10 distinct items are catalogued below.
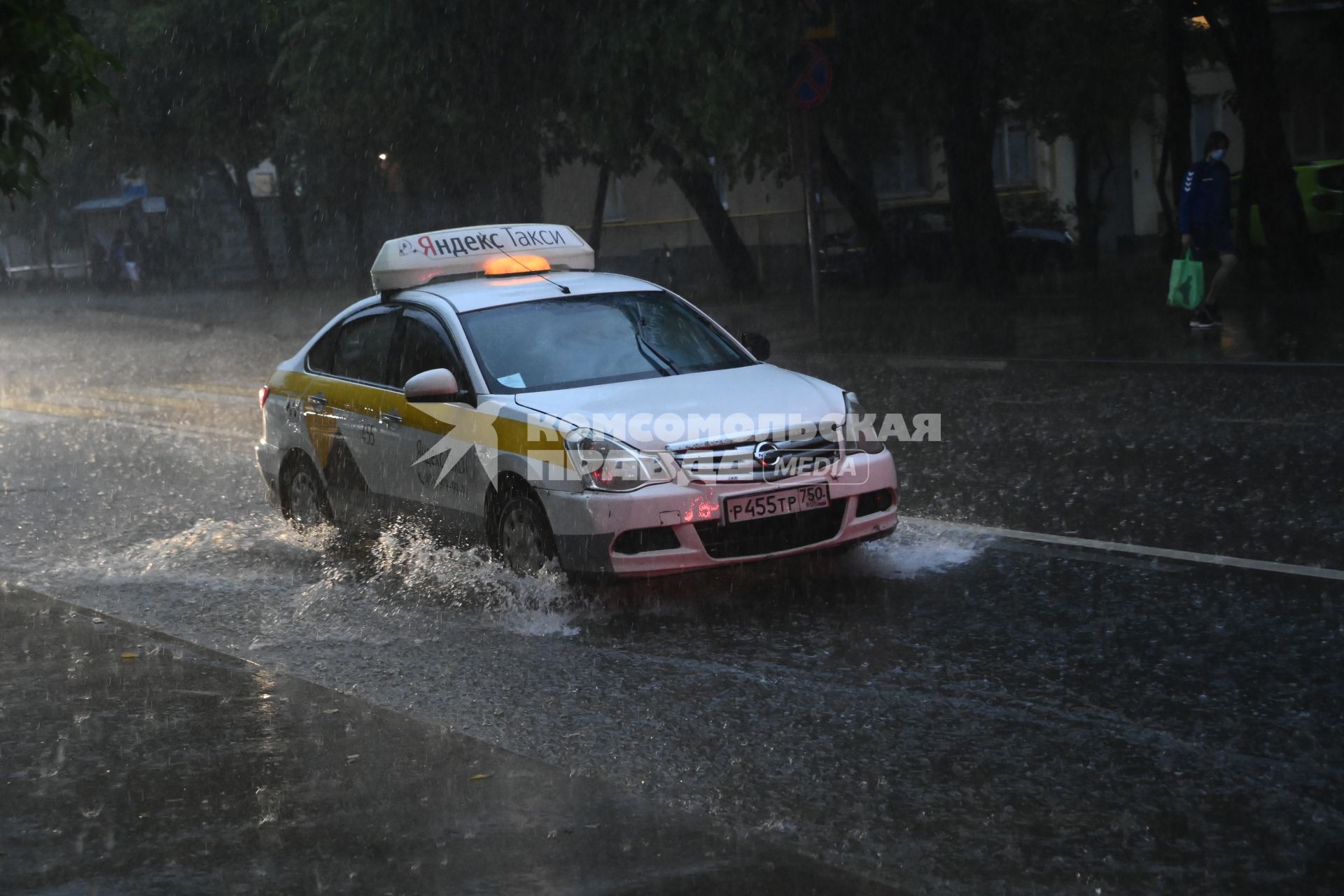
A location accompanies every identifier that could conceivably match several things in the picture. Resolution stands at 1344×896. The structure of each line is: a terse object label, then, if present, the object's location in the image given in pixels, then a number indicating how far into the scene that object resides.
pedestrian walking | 16.39
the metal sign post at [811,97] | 17.61
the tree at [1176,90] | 24.06
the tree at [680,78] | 19.25
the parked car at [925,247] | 31.09
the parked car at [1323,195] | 30.27
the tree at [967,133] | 22.00
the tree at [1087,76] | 30.23
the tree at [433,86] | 22.05
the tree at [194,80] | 36.00
